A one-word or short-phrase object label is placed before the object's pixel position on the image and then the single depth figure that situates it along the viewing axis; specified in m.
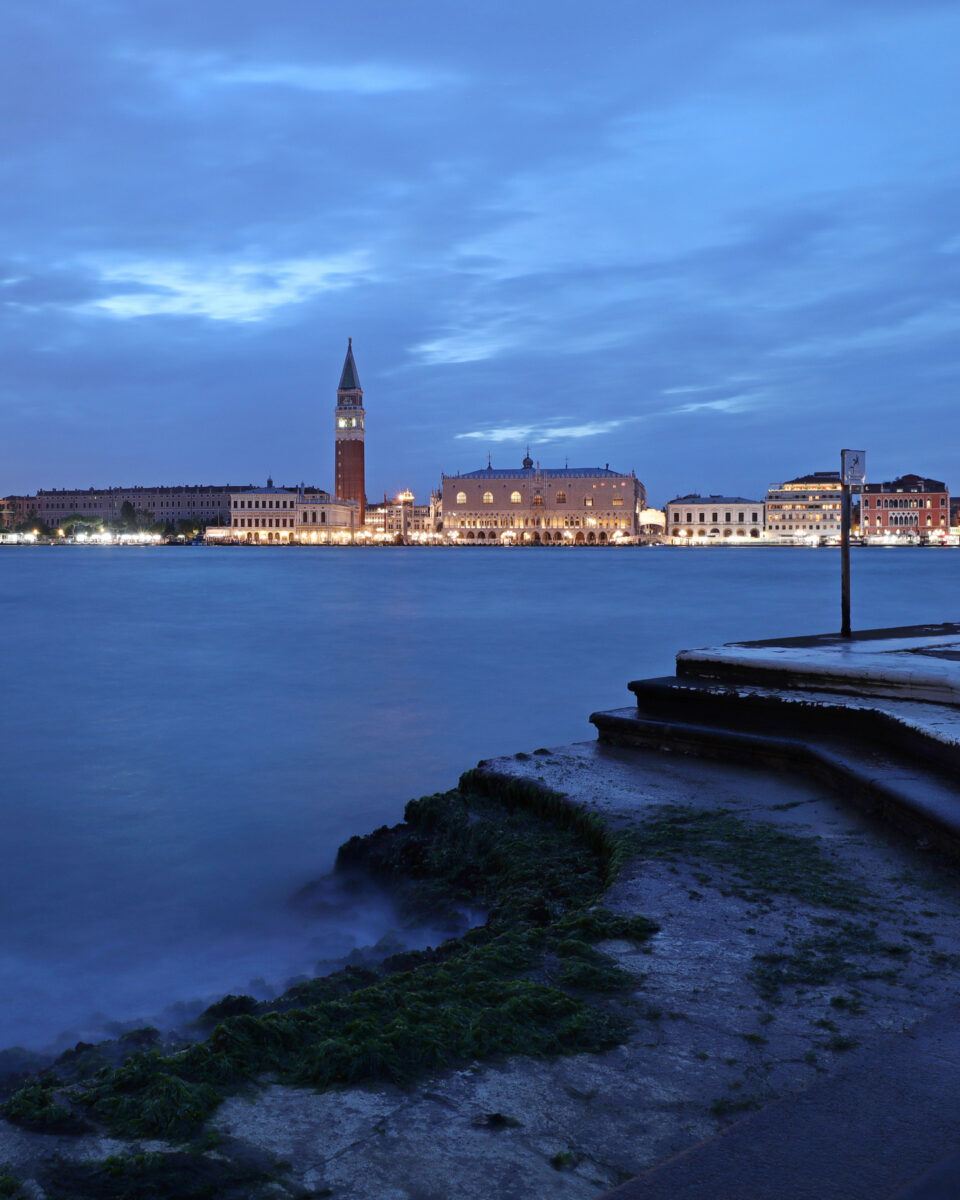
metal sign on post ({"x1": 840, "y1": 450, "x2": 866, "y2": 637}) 8.77
